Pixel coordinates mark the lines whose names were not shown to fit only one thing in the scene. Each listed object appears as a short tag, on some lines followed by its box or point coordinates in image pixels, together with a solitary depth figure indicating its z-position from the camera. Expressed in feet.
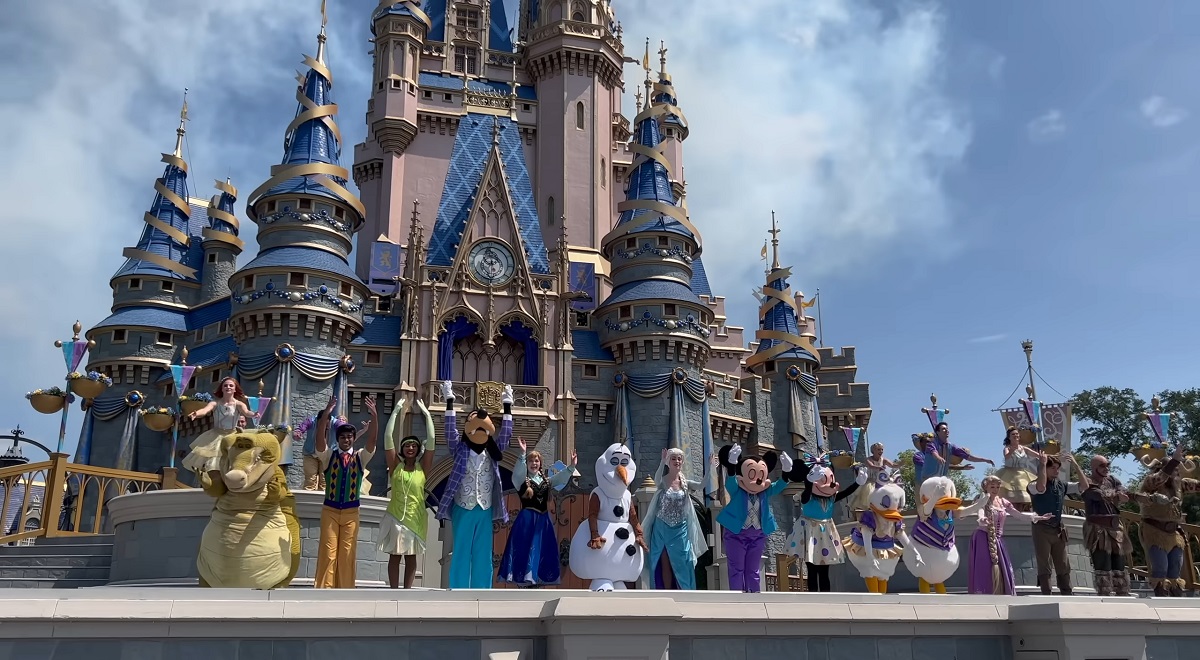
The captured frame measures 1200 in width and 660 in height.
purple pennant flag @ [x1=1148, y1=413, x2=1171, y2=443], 59.14
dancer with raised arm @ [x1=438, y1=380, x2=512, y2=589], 27.96
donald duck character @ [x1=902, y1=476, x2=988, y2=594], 28.66
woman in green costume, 28.86
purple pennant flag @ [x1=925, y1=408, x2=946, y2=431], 70.38
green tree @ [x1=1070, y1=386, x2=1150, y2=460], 136.15
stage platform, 16.15
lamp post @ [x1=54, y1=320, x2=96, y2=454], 53.72
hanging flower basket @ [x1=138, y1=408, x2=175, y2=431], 61.57
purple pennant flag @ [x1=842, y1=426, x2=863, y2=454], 97.96
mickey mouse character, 29.66
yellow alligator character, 22.59
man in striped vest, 27.27
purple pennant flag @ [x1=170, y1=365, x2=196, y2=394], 67.72
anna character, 29.55
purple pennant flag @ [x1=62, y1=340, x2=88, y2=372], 53.78
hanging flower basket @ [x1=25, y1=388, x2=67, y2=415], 49.34
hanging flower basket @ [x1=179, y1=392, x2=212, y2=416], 49.37
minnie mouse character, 33.35
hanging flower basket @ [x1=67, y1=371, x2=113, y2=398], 47.96
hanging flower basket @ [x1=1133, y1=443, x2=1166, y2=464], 44.86
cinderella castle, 76.28
